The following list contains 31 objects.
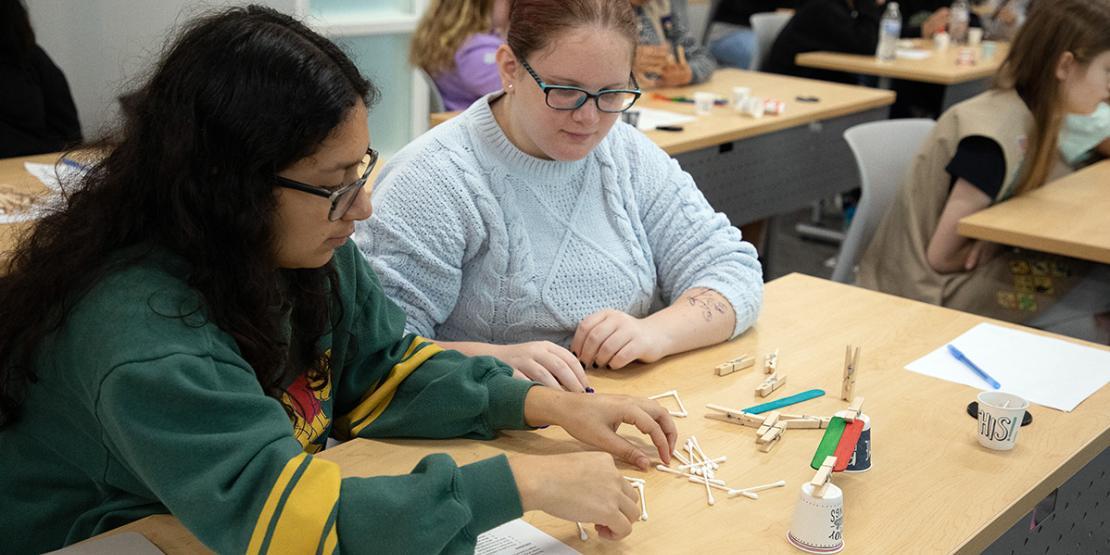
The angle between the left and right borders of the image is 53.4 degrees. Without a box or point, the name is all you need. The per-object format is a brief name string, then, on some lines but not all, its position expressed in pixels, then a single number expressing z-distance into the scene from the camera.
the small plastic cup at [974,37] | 5.93
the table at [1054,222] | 2.57
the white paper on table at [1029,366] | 1.73
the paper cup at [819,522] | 1.22
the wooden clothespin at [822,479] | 1.24
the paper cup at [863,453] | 1.43
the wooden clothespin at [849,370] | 1.65
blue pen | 1.76
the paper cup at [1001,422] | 1.50
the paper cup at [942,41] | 5.76
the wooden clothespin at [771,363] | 1.77
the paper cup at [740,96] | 3.89
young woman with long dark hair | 1.09
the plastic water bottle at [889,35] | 5.21
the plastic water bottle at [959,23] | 5.98
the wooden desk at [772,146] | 3.57
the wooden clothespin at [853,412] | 1.46
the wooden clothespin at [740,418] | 1.57
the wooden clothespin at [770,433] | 1.51
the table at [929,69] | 5.07
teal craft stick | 1.61
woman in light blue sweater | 1.77
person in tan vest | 2.81
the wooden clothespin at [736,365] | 1.77
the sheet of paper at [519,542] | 1.23
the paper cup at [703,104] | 3.82
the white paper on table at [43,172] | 2.62
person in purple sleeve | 3.64
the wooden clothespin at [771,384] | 1.67
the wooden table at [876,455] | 1.29
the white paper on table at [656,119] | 3.55
